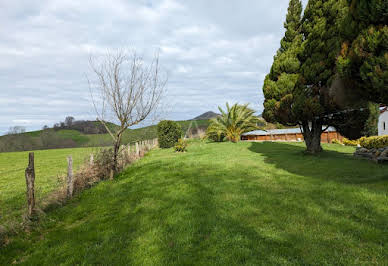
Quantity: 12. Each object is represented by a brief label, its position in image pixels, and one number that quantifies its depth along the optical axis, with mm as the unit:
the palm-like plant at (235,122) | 20562
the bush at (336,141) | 20122
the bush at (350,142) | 18047
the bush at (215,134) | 21142
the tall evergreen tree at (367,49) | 5133
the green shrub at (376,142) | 11298
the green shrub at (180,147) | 15911
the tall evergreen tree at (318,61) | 9242
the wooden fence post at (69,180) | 5996
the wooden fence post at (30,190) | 4414
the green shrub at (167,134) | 21375
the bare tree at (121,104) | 7703
